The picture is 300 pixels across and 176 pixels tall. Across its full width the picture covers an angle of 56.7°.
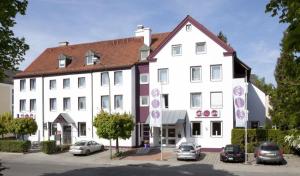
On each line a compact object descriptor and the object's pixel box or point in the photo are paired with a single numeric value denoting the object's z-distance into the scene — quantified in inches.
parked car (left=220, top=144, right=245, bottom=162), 906.7
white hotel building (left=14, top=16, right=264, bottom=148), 1112.4
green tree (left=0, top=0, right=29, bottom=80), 397.3
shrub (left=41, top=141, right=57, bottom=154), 1143.8
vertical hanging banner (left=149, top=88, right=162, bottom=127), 1020.6
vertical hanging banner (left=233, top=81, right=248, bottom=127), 938.2
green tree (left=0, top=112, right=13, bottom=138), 1238.3
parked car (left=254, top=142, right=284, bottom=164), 871.0
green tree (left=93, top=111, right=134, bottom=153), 1008.7
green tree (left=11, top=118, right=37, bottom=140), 1203.3
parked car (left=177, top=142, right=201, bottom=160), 947.5
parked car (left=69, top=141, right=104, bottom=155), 1085.2
